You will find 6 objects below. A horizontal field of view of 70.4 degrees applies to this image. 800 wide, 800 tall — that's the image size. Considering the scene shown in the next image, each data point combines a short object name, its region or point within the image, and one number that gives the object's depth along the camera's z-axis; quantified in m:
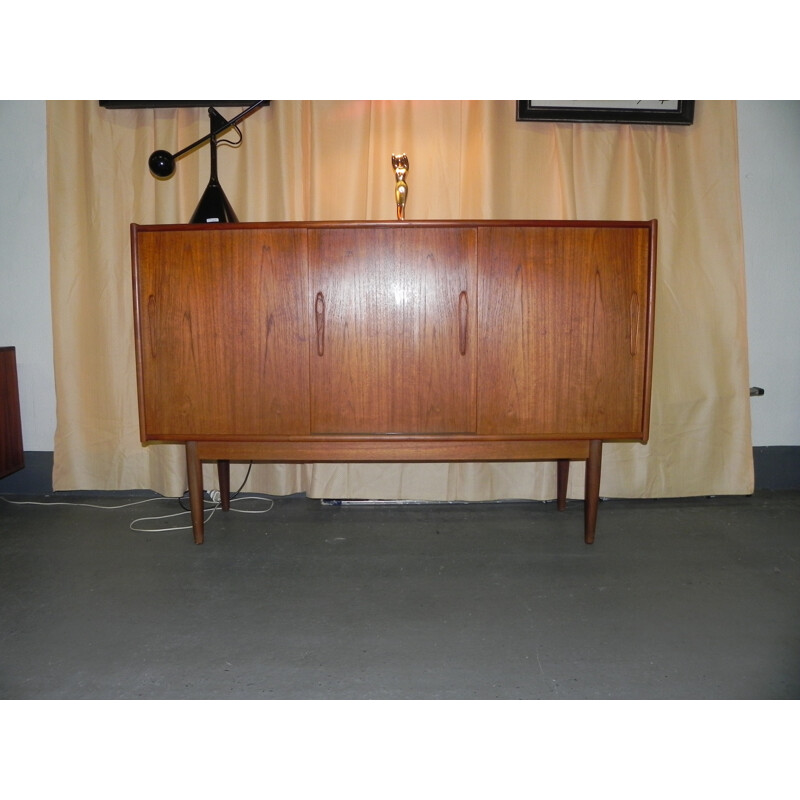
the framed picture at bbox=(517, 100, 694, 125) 2.07
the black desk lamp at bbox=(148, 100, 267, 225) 1.88
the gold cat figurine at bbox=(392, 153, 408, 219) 1.86
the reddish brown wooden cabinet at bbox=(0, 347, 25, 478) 2.24
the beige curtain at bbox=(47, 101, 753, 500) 2.14
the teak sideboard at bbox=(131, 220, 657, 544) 1.64
